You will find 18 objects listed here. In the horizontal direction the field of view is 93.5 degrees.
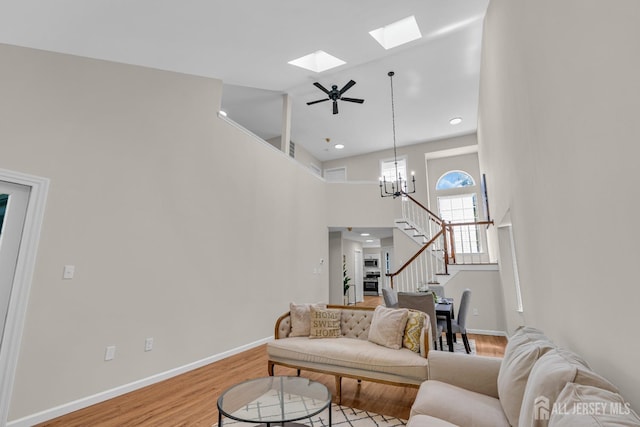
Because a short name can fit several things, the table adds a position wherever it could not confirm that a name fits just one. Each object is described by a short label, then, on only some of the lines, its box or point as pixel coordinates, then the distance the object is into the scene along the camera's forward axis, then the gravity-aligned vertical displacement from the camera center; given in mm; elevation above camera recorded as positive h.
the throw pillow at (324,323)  3568 -627
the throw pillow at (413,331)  3012 -605
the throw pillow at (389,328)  3105 -596
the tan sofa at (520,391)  1056 -578
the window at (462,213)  7961 +1611
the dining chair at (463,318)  4492 -697
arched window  8617 +2588
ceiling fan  5473 +3205
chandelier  5854 +3672
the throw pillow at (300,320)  3648 -596
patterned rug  2537 -1274
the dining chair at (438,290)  5621 -356
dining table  4172 -597
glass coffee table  1923 -899
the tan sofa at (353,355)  2732 -815
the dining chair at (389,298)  4949 -451
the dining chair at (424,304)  3932 -432
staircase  6211 +222
